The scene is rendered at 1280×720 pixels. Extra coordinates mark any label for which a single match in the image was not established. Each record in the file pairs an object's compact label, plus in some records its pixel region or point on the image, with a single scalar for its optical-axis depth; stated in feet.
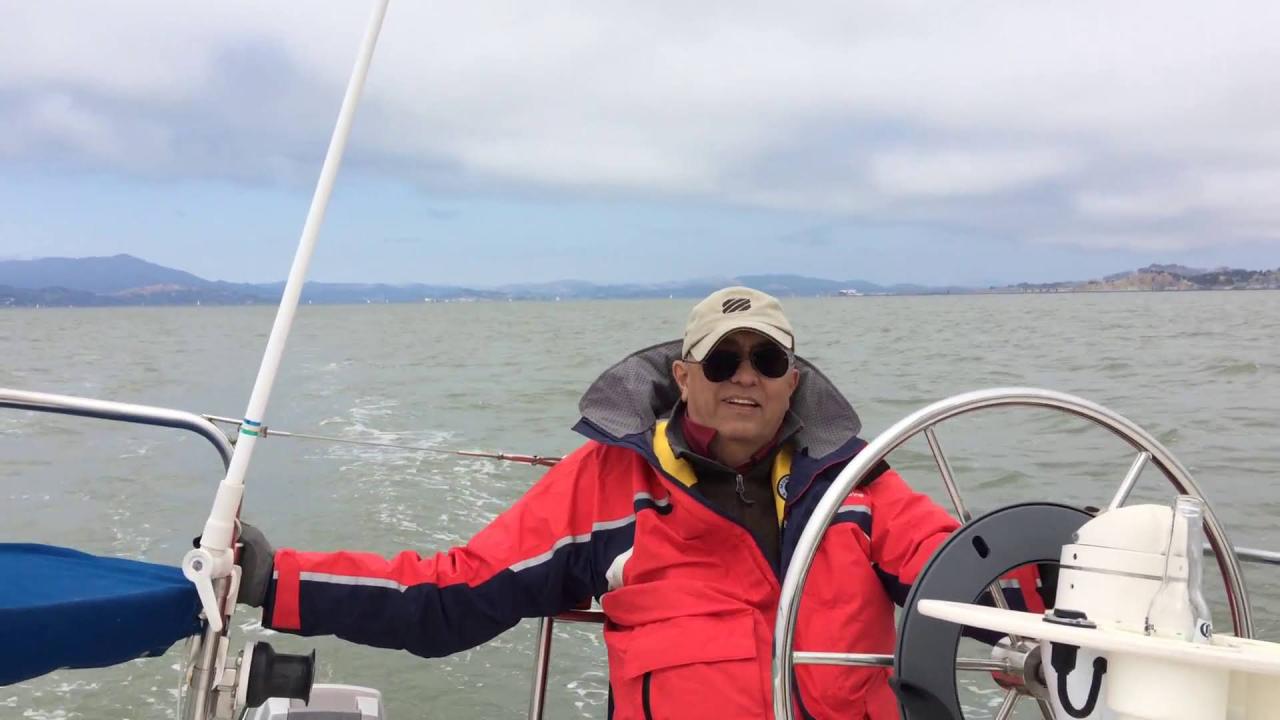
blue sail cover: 3.79
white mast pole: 4.01
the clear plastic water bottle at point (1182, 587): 3.05
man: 4.92
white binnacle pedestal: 2.85
